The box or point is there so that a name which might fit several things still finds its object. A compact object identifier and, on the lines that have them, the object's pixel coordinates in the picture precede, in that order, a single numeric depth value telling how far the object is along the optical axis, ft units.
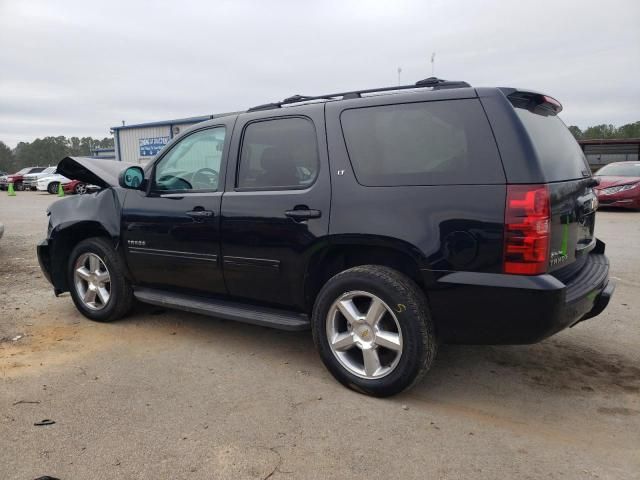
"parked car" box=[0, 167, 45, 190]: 104.51
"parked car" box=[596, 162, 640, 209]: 41.27
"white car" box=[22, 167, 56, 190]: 98.07
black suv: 8.62
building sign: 93.97
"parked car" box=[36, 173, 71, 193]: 85.40
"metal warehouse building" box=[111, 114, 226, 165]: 91.97
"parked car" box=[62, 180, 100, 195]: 81.05
